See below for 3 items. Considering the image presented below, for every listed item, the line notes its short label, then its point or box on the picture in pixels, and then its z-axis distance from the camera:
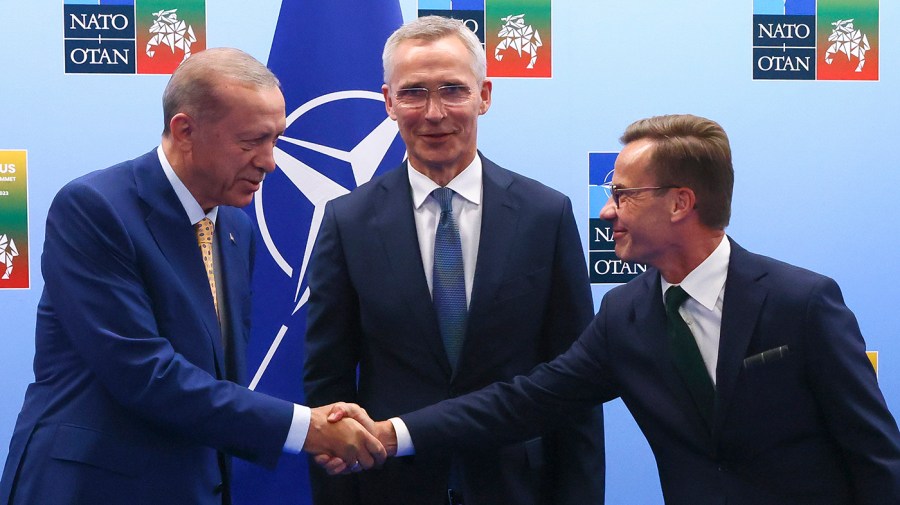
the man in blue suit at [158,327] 2.13
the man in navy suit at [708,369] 2.01
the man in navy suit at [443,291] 2.42
